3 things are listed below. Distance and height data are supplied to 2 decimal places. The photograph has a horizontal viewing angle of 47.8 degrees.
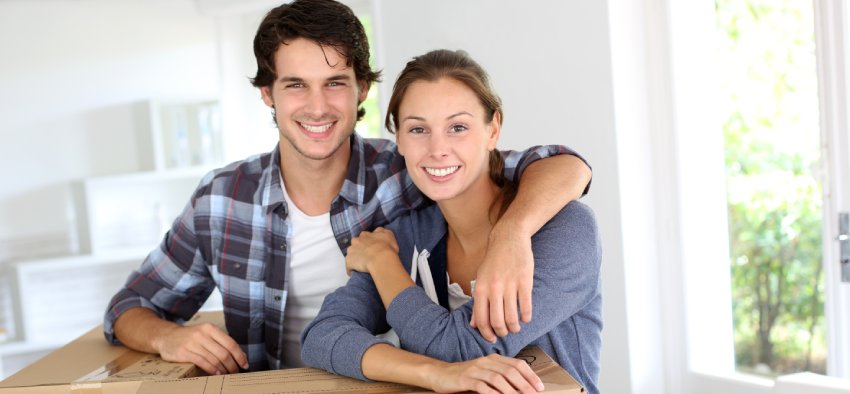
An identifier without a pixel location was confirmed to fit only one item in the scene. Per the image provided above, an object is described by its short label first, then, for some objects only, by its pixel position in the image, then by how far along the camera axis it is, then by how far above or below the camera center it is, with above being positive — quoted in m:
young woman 1.34 -0.22
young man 1.80 -0.13
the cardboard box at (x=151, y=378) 1.31 -0.34
